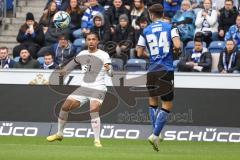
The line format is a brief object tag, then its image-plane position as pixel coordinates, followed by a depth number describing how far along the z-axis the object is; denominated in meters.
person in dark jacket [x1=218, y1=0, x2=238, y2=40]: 22.16
